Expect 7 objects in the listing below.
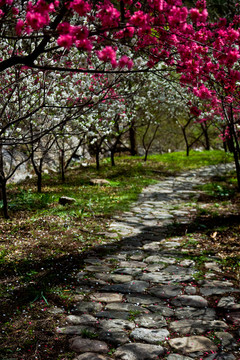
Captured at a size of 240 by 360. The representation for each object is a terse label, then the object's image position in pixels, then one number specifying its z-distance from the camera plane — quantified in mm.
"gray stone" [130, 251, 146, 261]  5012
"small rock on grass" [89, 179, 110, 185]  10614
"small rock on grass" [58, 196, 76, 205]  7789
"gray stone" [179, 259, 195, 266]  4812
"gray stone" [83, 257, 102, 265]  4759
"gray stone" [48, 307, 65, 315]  3419
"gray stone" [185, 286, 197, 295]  3958
